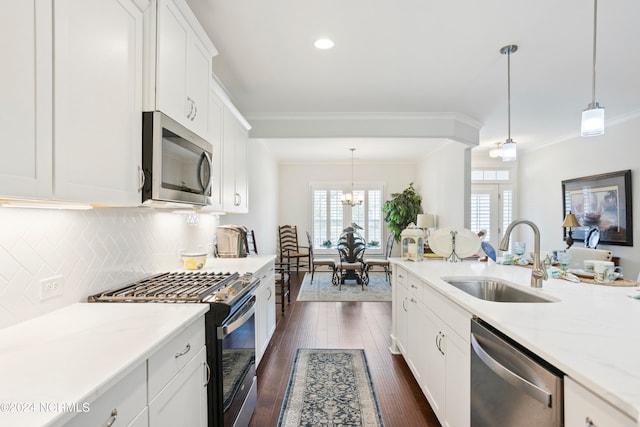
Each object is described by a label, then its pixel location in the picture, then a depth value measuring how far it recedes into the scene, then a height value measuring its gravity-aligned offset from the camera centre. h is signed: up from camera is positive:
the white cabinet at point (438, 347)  1.63 -0.80
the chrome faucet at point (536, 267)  1.80 -0.28
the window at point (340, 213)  8.15 +0.06
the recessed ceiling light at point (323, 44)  2.51 +1.31
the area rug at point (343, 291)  5.29 -1.31
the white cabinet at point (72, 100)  0.91 +0.37
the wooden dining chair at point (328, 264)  6.38 -0.95
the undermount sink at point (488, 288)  2.04 -0.47
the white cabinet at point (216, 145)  2.52 +0.55
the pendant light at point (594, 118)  2.07 +0.62
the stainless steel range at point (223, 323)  1.56 -0.55
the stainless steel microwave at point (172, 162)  1.52 +0.27
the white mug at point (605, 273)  2.01 -0.34
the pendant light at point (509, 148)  2.97 +0.62
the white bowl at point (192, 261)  2.51 -0.35
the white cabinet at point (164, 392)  0.89 -0.58
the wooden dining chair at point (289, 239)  7.51 -0.55
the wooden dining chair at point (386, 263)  6.37 -0.90
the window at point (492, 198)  6.93 +0.38
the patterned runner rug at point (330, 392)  2.16 -1.31
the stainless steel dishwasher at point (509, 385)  1.00 -0.58
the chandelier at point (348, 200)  7.32 +0.34
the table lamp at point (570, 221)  4.95 -0.07
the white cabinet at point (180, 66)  1.55 +0.79
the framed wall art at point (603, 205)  4.48 +0.18
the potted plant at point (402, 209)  7.26 +0.15
